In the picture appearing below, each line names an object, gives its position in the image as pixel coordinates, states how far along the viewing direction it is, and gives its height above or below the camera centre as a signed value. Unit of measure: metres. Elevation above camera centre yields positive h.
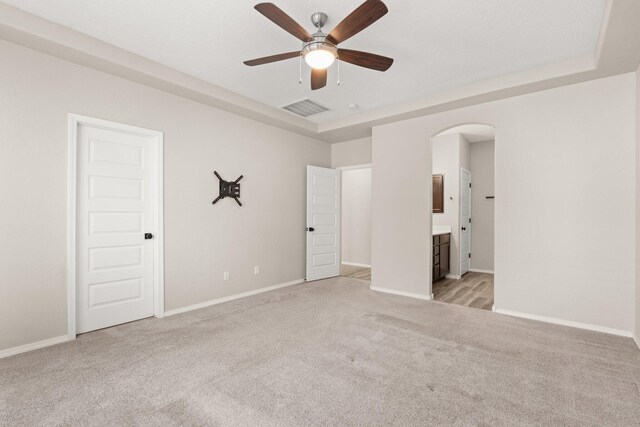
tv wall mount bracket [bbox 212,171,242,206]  4.24 +0.34
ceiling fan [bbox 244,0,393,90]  1.94 +1.27
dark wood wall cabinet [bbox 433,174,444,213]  6.09 +0.41
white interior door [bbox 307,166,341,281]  5.53 -0.17
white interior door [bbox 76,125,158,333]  3.12 -0.16
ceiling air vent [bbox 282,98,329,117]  4.36 +1.56
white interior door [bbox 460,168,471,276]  5.96 -0.14
